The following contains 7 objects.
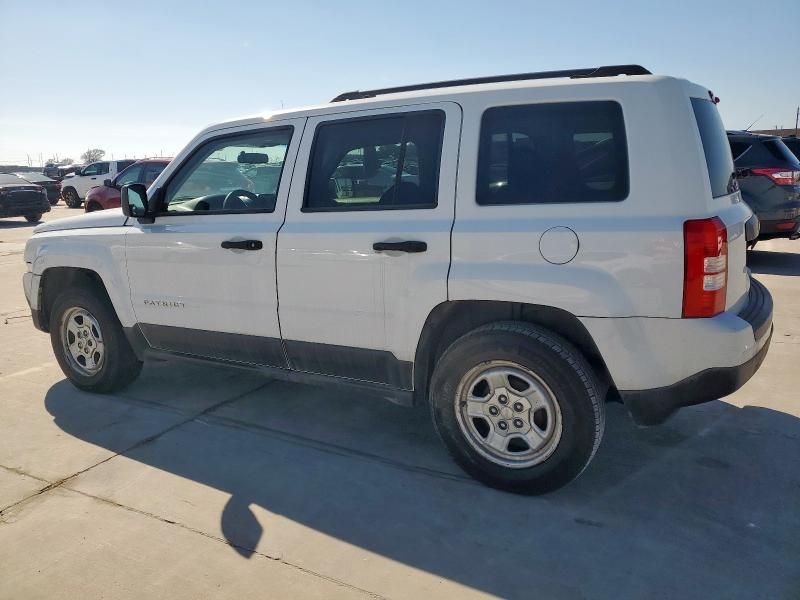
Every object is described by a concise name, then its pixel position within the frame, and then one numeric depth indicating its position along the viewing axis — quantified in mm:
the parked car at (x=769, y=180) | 8320
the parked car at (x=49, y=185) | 21953
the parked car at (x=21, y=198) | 18000
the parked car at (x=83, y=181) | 22938
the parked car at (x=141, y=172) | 13749
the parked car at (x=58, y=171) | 36406
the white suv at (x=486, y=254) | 2748
